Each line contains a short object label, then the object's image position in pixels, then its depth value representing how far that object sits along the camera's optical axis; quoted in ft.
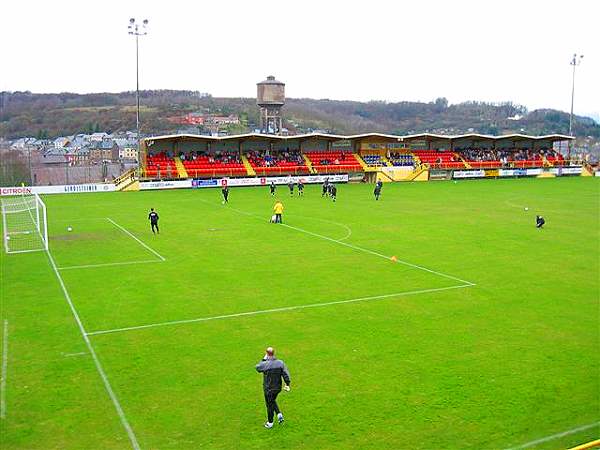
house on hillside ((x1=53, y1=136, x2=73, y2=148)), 485.89
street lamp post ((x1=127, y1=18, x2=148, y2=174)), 193.36
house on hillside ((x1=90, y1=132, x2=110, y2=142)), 501.85
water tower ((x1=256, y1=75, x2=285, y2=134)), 373.40
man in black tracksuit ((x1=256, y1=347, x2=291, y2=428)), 33.47
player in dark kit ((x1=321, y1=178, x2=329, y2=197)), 174.04
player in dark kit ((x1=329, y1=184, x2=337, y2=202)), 159.02
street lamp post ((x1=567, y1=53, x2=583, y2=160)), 266.98
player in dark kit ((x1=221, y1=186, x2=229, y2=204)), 154.94
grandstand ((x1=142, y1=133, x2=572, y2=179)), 221.46
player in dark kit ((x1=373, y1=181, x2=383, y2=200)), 162.63
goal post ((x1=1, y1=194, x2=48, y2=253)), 91.97
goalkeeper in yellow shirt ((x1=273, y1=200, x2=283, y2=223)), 116.78
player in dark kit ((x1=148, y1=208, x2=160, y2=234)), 102.99
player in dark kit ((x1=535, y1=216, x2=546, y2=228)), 109.60
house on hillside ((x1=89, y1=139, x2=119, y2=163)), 423.64
